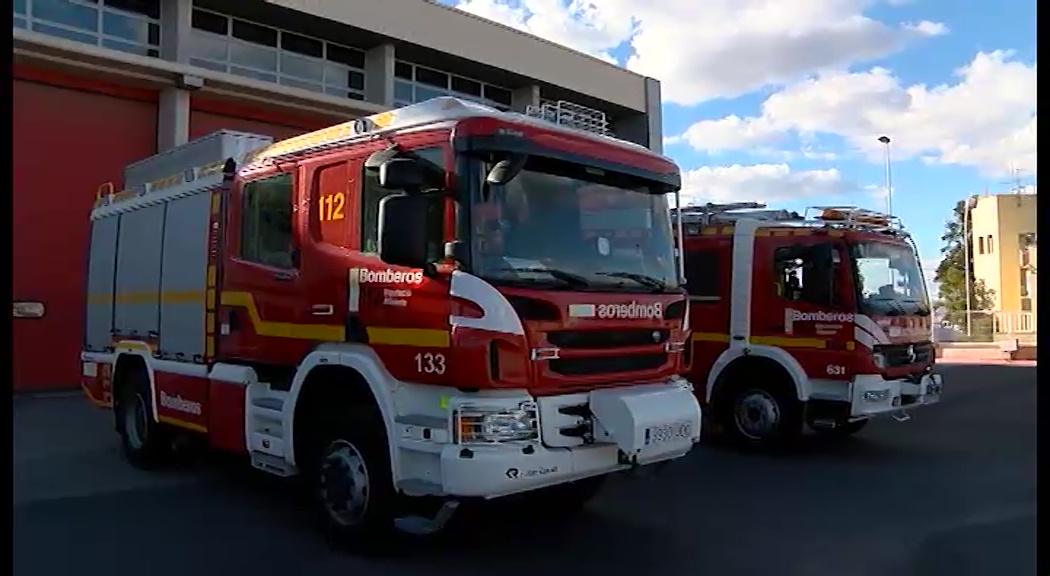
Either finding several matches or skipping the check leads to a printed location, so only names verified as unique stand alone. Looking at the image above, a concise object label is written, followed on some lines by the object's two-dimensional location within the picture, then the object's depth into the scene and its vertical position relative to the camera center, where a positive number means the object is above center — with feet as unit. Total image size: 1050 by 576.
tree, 136.67 +6.27
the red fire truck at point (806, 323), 29.09 -0.48
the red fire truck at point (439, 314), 15.81 -0.11
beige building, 134.22 +10.31
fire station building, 45.57 +13.30
